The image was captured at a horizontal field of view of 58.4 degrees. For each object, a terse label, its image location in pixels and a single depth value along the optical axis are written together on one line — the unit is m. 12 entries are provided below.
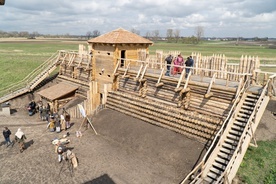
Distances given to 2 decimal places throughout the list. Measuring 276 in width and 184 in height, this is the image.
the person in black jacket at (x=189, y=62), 18.10
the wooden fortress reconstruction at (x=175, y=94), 13.04
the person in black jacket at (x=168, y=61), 19.08
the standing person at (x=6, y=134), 17.13
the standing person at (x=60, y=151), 15.12
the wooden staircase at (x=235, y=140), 12.09
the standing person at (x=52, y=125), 20.06
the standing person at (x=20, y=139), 16.40
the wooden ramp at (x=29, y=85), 28.27
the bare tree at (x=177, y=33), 176.00
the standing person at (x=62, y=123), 20.05
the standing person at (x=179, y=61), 18.89
